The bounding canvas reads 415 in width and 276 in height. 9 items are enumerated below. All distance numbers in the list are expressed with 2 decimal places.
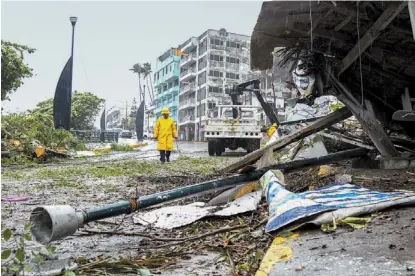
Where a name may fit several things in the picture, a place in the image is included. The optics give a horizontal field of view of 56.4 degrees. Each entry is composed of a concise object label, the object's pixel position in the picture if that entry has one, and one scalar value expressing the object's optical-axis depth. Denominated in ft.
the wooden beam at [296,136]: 17.22
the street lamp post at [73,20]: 58.13
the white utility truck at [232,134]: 50.96
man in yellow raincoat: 36.96
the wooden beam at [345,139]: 23.05
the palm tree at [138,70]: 250.16
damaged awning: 15.72
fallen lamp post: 8.47
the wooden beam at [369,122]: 20.48
